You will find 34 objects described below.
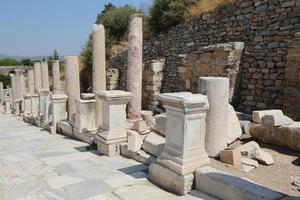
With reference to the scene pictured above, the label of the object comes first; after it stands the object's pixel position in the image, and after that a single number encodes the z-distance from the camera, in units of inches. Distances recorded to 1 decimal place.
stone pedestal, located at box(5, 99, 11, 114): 627.5
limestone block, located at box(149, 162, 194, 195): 123.1
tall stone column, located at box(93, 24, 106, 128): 247.6
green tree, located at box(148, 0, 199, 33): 457.4
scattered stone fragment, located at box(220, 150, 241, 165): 133.7
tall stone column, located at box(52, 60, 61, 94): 422.0
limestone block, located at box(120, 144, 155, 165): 162.3
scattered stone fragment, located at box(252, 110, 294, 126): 146.7
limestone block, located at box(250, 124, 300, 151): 140.0
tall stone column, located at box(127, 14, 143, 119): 224.3
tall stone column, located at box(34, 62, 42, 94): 523.1
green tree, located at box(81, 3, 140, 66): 686.0
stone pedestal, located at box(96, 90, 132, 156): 183.6
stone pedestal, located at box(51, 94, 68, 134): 281.5
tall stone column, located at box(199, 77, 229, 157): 143.8
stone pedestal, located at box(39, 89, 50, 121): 351.9
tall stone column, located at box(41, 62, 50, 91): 515.5
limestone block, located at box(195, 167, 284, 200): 100.2
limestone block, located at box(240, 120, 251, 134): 170.3
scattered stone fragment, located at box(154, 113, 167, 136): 176.2
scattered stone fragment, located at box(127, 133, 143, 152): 173.6
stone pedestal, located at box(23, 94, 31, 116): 466.6
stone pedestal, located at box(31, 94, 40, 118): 412.5
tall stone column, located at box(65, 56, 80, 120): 292.8
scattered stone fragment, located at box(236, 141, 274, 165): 134.7
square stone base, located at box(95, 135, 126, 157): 184.2
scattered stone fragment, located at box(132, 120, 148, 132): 192.7
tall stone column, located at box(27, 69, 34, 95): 638.4
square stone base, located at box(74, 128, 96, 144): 215.2
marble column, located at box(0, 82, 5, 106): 847.9
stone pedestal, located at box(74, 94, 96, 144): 233.1
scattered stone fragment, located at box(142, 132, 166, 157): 158.5
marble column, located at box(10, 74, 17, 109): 629.9
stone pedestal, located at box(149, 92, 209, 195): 123.2
